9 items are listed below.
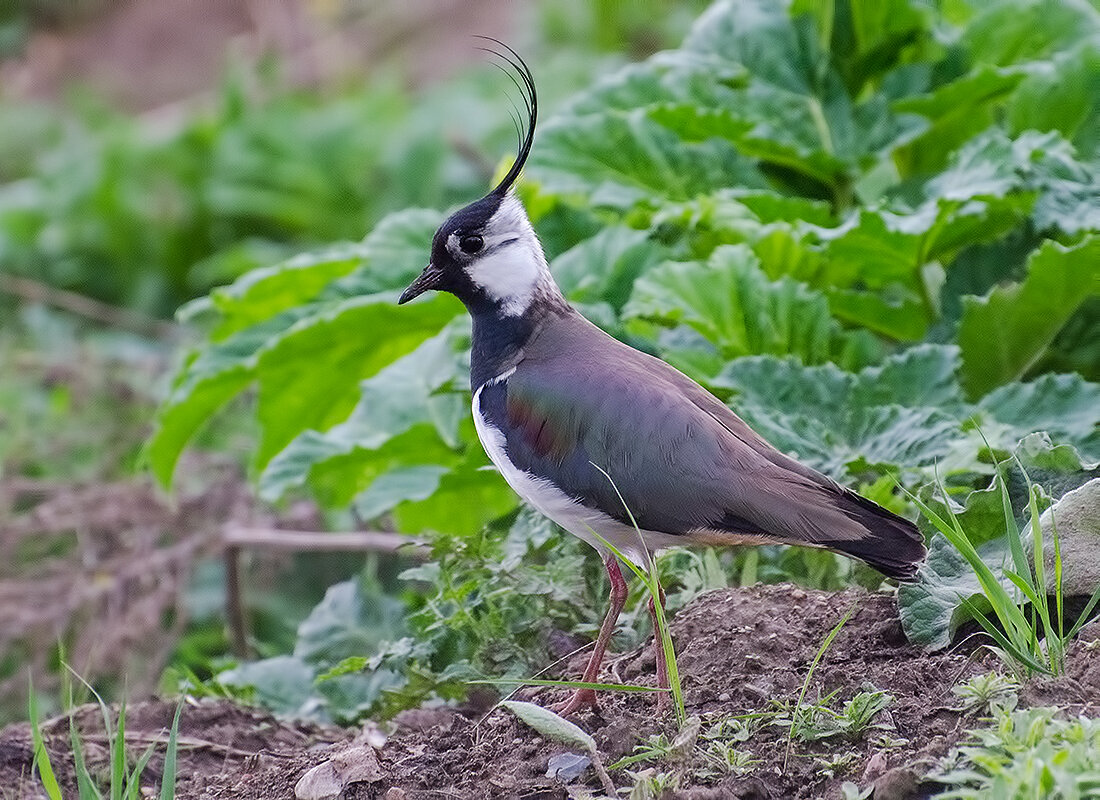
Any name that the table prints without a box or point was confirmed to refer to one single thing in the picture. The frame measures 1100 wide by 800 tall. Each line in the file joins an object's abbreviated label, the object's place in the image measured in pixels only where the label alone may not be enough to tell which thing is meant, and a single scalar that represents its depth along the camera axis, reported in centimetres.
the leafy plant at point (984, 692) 528
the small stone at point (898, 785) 490
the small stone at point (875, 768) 504
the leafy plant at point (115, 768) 511
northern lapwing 617
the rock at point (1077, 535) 607
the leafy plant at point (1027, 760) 439
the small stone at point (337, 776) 568
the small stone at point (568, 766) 552
